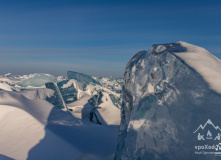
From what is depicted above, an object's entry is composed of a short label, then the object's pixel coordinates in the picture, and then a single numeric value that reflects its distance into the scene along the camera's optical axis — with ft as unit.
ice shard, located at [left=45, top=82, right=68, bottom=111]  28.05
